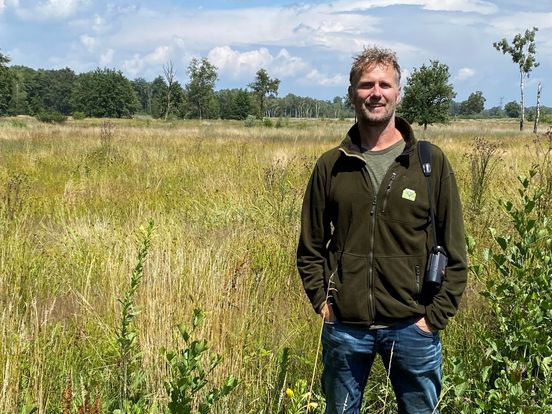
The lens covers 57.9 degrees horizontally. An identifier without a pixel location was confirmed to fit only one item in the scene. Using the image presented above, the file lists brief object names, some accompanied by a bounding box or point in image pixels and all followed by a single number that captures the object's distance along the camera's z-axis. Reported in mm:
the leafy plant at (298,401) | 1671
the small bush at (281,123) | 46600
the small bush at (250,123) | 44219
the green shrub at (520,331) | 2051
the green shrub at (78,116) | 62125
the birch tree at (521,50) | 38125
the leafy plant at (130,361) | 2041
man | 2113
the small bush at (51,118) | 49281
